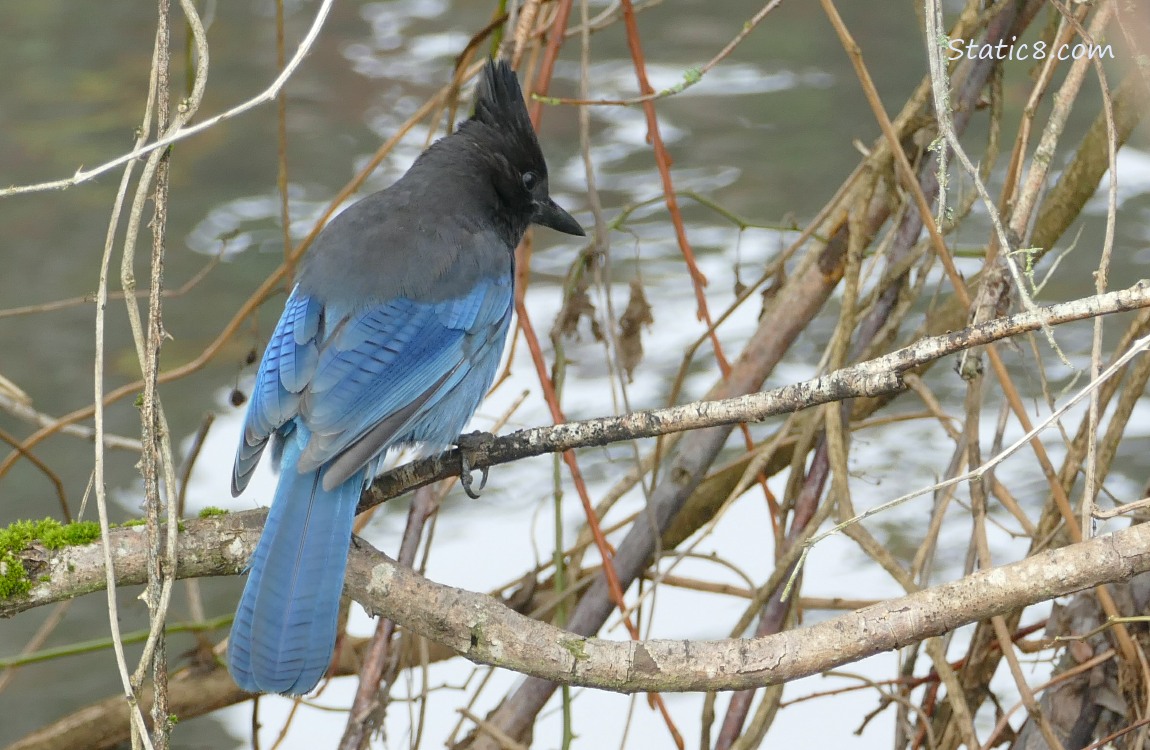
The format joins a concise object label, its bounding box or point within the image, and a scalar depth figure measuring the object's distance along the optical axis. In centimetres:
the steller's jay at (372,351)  495
